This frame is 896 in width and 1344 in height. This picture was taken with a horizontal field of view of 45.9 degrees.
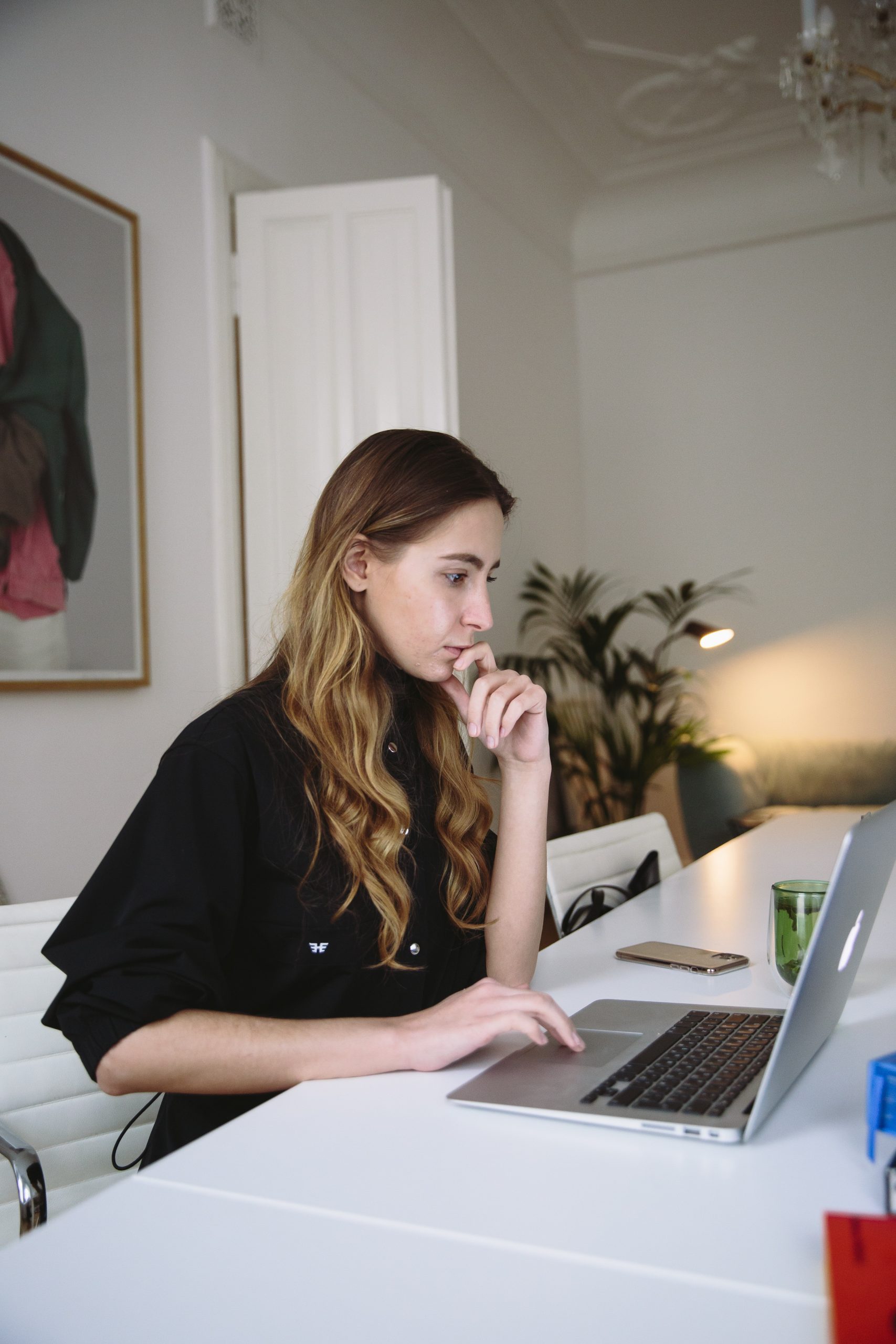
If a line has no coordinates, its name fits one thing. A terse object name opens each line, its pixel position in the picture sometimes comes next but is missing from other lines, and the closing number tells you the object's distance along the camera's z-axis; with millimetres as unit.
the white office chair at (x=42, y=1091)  1252
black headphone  1806
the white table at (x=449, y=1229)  591
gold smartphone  1333
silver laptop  790
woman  990
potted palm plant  5164
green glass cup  1186
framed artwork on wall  2420
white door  3092
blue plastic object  751
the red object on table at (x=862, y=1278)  495
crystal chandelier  3014
